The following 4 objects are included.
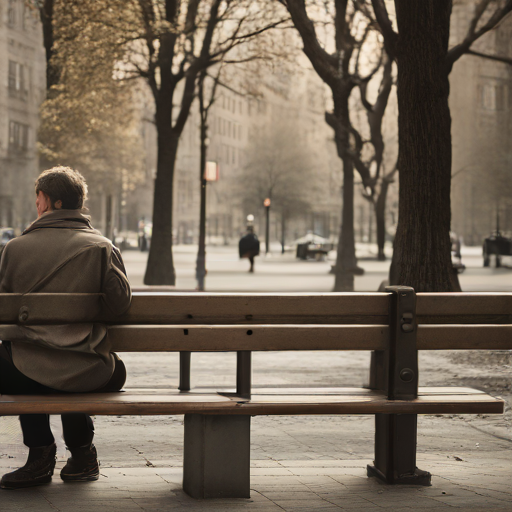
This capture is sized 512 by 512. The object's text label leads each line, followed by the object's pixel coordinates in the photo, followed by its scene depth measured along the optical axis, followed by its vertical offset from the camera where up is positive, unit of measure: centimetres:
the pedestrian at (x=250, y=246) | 3450 -41
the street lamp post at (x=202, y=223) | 2602 +29
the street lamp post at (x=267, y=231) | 5298 +17
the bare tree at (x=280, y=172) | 5734 +372
